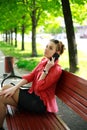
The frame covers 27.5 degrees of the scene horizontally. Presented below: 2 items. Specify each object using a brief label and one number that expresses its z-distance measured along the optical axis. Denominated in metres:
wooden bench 2.28
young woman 2.49
